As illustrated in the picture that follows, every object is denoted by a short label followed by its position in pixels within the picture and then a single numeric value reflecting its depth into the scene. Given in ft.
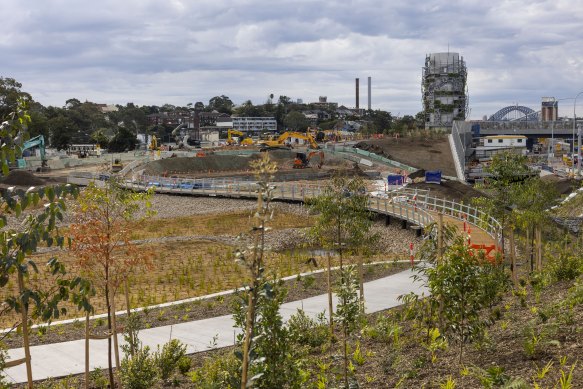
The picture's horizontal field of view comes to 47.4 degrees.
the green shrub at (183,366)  38.17
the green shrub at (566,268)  47.79
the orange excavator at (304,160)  267.04
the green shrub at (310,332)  41.70
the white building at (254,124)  635.25
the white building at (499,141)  370.04
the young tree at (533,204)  56.34
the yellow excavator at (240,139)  352.10
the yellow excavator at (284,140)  311.47
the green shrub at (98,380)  35.79
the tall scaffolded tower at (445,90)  520.42
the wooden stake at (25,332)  23.11
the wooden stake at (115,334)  33.37
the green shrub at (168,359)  36.73
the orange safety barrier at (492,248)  62.03
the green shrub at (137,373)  33.53
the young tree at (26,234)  19.54
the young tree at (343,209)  47.42
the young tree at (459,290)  30.99
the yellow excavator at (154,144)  319.47
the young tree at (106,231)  33.53
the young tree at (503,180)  54.39
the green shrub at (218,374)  24.63
